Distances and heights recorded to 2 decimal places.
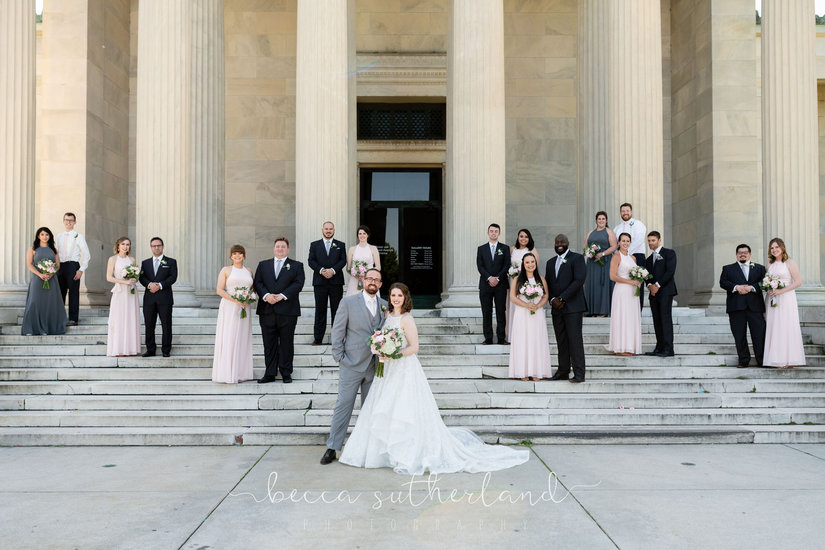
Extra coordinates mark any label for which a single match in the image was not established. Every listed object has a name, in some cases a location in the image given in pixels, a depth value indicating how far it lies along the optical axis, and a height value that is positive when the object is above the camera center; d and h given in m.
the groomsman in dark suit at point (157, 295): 13.15 -0.08
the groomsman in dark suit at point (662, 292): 13.27 -0.02
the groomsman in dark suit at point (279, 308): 11.98 -0.29
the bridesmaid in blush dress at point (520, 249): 13.95 +0.84
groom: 8.65 -0.67
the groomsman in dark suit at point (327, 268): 14.01 +0.44
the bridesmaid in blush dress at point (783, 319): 12.72 -0.52
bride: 8.30 -1.64
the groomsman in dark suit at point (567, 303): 11.96 -0.21
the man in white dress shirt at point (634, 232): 15.41 +1.28
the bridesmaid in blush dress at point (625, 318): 13.21 -0.51
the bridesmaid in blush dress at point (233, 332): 11.91 -0.69
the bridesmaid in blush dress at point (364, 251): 14.40 +0.79
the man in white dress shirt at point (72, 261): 15.34 +0.63
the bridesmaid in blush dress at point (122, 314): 13.01 -0.44
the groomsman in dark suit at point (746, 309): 13.05 -0.33
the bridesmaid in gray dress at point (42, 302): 14.23 -0.23
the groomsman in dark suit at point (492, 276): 13.93 +0.26
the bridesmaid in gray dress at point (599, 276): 15.55 +0.33
